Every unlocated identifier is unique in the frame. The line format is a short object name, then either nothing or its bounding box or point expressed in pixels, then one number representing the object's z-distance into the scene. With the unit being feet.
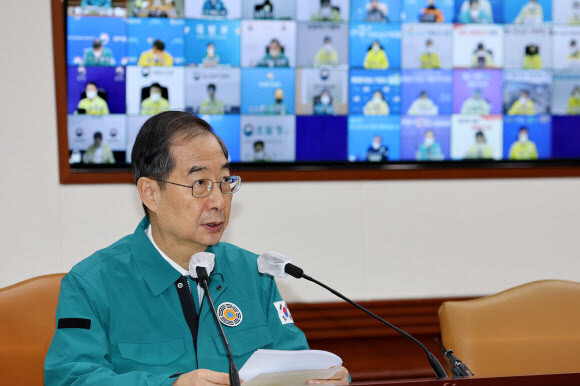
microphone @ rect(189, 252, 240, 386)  10.19
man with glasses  10.53
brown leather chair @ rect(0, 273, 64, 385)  11.18
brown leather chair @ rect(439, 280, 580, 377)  11.33
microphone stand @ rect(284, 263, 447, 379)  10.06
